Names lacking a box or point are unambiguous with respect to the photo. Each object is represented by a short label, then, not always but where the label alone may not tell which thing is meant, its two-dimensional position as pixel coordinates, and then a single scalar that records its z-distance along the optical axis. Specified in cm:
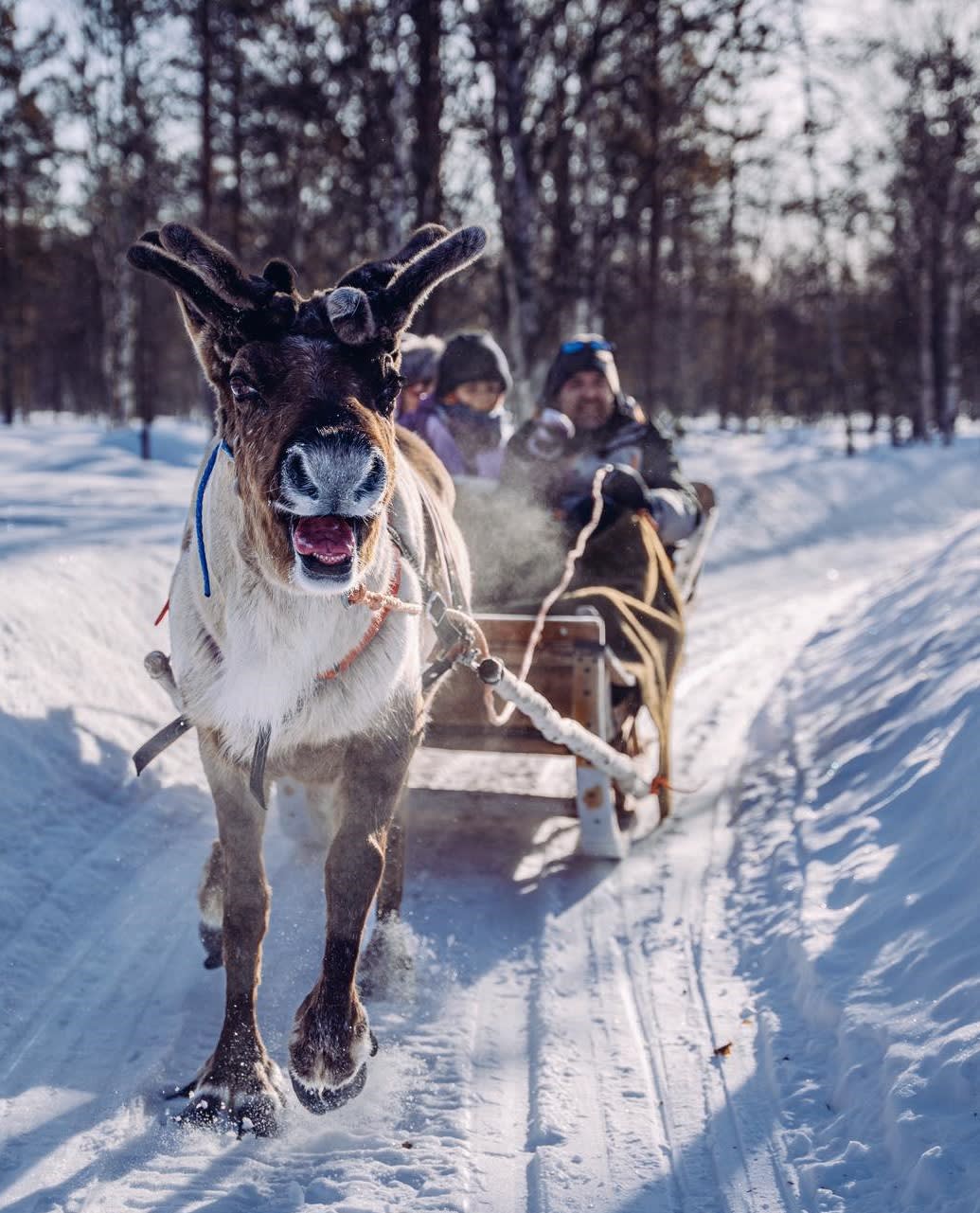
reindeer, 199
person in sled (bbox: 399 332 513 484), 560
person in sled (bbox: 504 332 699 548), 502
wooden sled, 395
